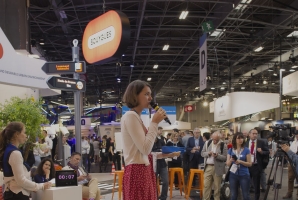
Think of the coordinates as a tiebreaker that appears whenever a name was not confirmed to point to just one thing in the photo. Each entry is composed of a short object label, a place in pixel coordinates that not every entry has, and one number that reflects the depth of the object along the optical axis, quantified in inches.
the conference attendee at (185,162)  397.4
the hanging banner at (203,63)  411.4
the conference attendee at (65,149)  520.5
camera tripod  199.8
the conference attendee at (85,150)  565.5
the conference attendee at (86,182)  248.7
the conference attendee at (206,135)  372.8
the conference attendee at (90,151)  597.0
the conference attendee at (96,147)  717.3
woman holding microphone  78.7
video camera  199.2
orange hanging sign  261.1
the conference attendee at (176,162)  367.2
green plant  253.0
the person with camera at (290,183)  308.8
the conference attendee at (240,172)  229.0
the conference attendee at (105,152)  644.1
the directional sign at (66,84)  237.6
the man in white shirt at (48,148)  410.6
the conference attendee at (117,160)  553.3
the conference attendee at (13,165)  135.9
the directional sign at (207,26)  500.8
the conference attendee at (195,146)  364.5
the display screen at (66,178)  165.0
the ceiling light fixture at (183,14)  518.7
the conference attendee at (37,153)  394.1
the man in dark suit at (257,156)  272.7
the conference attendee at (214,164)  268.1
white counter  155.9
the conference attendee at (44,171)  210.3
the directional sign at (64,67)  247.9
